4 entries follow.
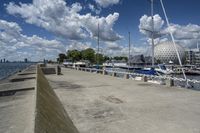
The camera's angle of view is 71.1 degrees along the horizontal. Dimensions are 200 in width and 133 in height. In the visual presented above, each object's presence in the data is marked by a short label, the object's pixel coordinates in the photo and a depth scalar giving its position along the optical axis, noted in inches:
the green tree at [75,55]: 3160.9
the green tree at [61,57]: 4163.5
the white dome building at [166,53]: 3157.9
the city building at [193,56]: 4273.9
